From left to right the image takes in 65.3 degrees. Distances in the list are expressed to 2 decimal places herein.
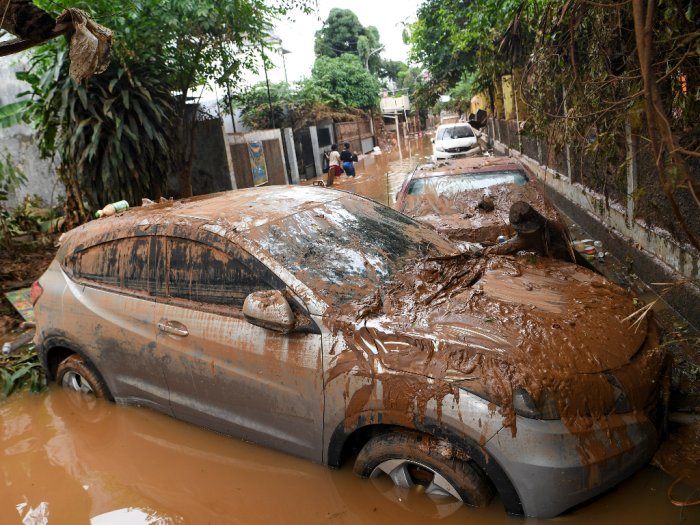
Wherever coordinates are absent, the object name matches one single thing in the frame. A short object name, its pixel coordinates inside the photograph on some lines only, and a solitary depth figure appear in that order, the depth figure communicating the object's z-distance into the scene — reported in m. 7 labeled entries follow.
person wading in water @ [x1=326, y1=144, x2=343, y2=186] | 16.89
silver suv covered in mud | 2.57
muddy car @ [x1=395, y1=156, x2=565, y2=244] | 5.96
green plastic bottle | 4.83
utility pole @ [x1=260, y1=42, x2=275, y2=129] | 14.21
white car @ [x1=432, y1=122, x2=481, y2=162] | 19.95
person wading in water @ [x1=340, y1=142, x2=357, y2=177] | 20.11
